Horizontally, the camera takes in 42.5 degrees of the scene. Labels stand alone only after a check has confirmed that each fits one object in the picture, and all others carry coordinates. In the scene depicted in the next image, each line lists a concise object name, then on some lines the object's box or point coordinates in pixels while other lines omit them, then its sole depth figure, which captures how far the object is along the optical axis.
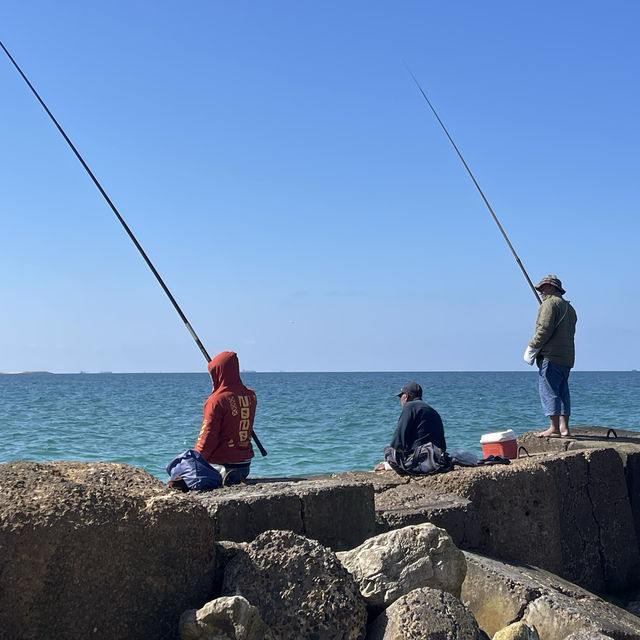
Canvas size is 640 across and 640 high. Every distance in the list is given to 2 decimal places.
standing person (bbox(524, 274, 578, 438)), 6.84
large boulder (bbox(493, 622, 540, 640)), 3.08
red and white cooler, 6.29
